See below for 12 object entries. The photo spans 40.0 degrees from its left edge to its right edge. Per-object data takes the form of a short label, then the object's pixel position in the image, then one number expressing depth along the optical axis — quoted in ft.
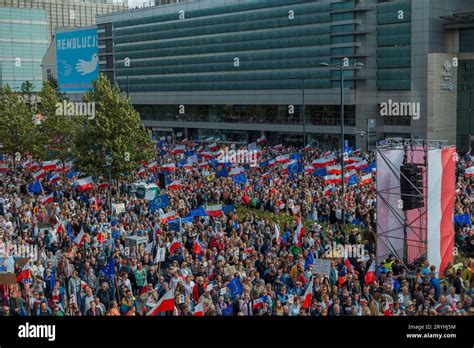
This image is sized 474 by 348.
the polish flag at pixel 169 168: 116.78
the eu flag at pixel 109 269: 50.88
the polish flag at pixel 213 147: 150.67
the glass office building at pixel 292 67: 194.49
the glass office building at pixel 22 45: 396.98
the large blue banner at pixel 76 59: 329.72
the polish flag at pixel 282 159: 122.11
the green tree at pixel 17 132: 149.59
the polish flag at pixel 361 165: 110.93
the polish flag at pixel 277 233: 64.12
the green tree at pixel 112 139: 114.93
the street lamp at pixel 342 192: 76.23
